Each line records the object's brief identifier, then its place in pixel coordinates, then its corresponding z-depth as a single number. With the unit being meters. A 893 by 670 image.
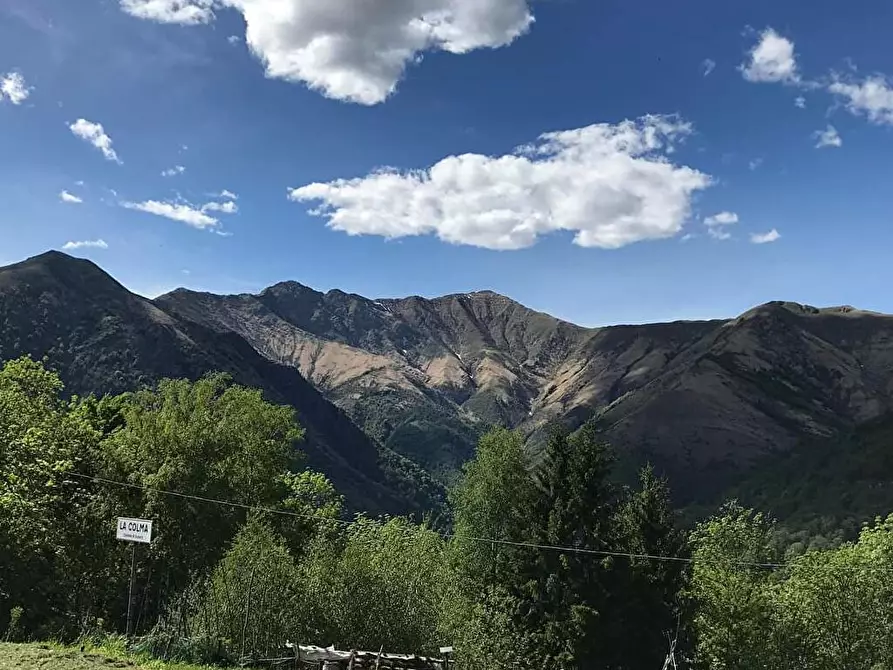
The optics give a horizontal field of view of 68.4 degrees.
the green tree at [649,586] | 35.09
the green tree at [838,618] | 41.47
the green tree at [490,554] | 31.09
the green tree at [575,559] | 34.00
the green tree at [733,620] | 39.72
